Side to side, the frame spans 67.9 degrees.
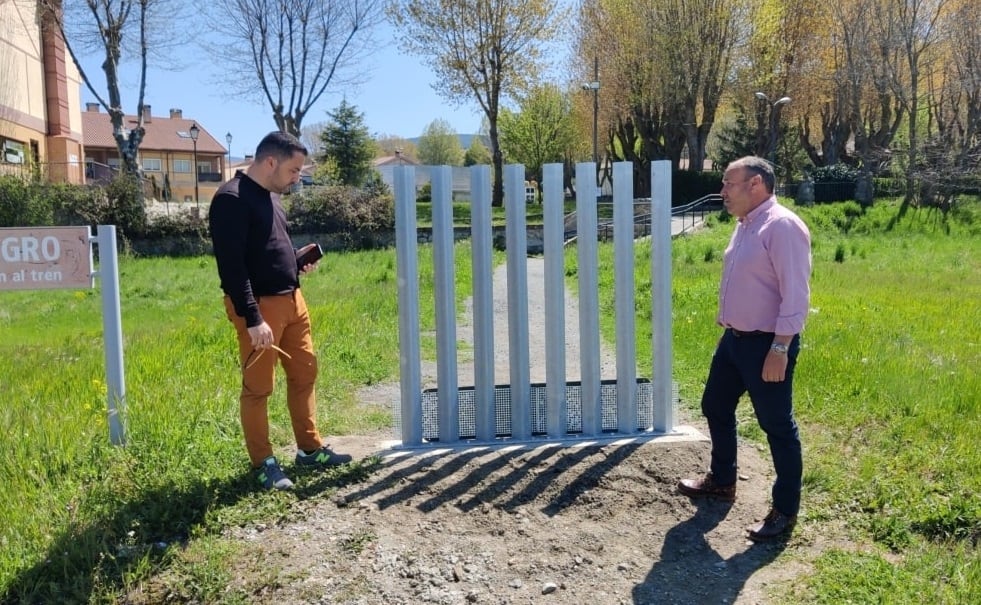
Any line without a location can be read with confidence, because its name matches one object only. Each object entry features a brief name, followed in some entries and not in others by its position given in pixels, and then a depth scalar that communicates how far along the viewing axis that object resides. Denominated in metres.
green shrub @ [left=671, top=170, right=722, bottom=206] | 36.34
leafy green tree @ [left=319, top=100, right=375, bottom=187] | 50.97
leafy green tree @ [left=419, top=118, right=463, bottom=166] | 83.81
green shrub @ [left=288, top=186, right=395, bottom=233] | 26.28
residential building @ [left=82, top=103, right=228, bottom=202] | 61.22
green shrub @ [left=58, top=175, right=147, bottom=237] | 23.80
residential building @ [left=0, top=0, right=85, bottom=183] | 29.97
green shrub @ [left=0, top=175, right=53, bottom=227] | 22.47
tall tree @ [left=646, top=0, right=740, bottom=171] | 29.92
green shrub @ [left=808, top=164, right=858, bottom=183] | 30.20
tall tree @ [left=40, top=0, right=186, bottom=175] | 26.83
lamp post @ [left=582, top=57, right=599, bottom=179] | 30.67
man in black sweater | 3.77
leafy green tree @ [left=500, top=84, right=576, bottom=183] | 50.56
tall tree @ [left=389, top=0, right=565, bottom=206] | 33.97
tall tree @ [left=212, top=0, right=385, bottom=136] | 32.34
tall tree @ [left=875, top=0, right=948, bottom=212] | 25.61
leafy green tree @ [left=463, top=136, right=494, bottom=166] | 77.62
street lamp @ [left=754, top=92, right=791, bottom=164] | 29.50
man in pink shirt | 3.43
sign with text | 4.27
